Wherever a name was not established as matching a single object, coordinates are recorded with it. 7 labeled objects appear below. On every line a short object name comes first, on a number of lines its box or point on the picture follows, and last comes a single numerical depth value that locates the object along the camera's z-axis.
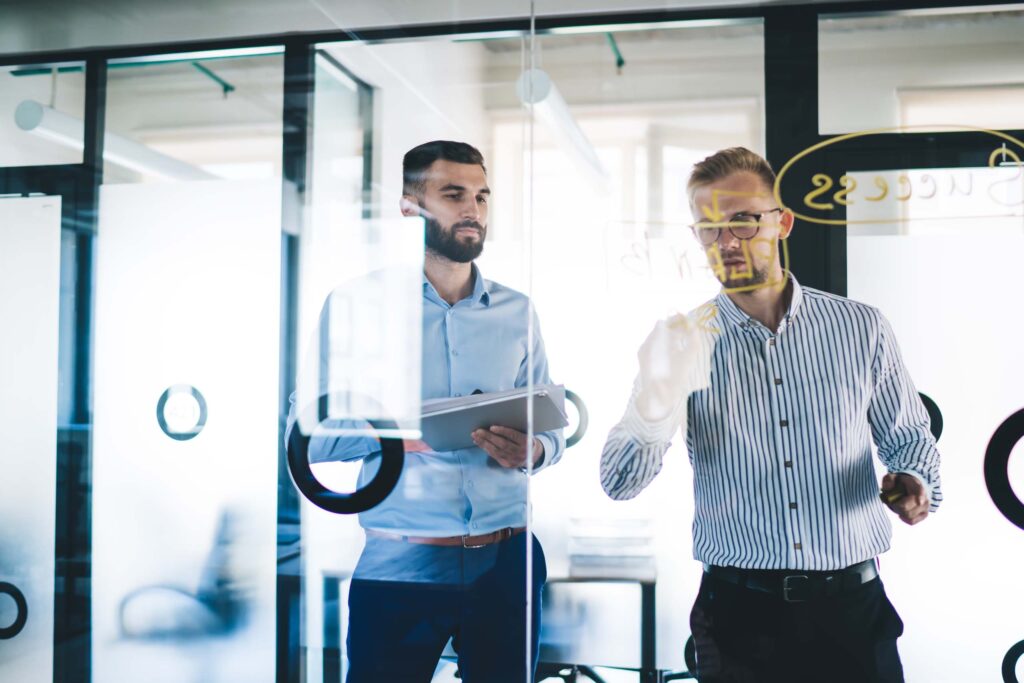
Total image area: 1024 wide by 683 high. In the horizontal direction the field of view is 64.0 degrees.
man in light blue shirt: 2.07
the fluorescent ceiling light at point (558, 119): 2.03
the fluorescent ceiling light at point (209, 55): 2.34
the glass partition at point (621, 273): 1.97
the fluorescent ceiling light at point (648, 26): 2.02
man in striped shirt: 1.92
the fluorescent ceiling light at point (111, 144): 2.39
